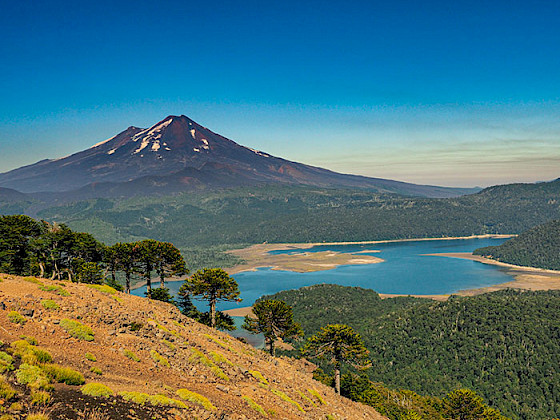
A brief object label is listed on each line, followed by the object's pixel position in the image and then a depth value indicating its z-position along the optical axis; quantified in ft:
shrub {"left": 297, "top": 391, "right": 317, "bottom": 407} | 100.94
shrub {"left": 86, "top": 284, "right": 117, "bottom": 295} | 115.81
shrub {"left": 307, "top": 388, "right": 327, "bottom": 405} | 110.46
